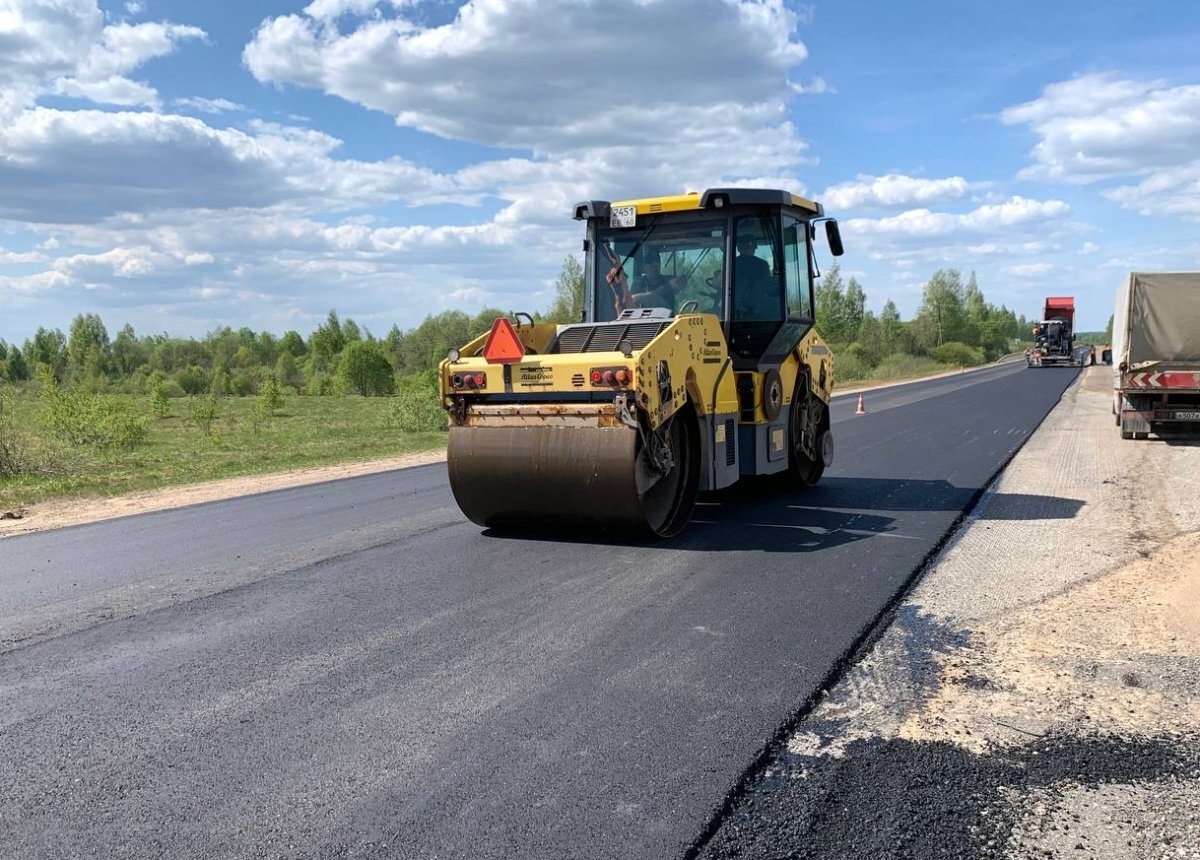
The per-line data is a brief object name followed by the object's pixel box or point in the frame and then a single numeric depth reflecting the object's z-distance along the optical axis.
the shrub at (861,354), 60.47
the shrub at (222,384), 56.07
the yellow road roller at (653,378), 7.08
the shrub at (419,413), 26.23
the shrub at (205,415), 27.39
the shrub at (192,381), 58.59
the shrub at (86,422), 19.48
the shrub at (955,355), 78.06
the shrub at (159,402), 36.25
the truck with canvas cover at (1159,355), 14.73
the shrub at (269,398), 31.36
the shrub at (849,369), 52.71
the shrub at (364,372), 55.94
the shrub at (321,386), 57.00
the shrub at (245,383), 56.94
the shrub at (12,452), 14.99
